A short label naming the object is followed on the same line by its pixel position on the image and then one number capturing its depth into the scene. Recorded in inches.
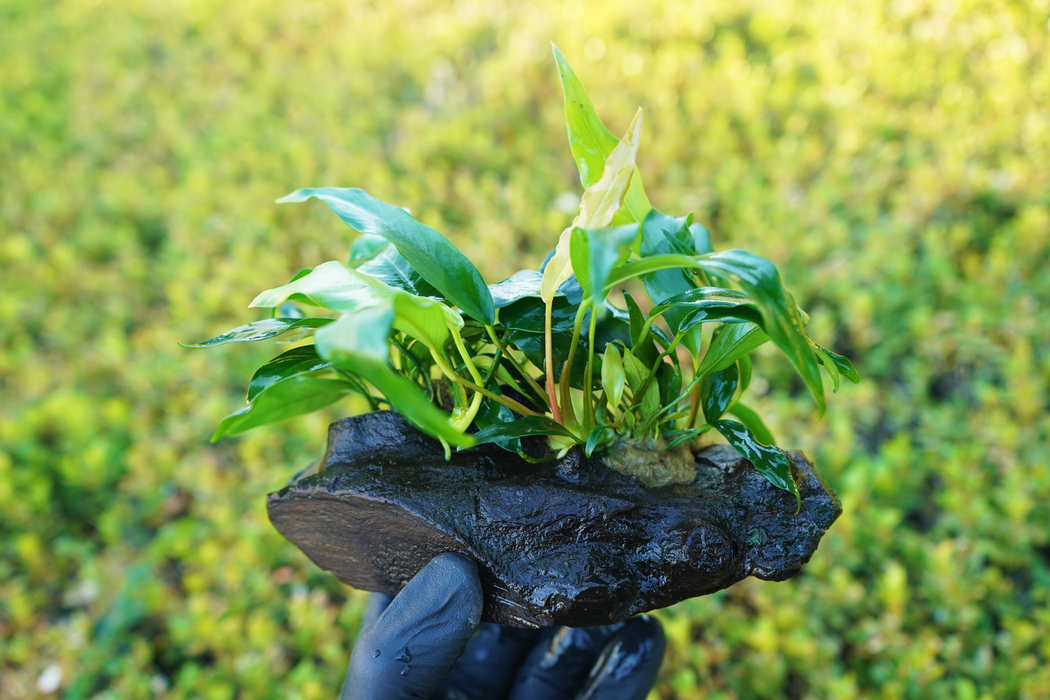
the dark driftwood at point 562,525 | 18.7
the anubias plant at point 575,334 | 17.4
